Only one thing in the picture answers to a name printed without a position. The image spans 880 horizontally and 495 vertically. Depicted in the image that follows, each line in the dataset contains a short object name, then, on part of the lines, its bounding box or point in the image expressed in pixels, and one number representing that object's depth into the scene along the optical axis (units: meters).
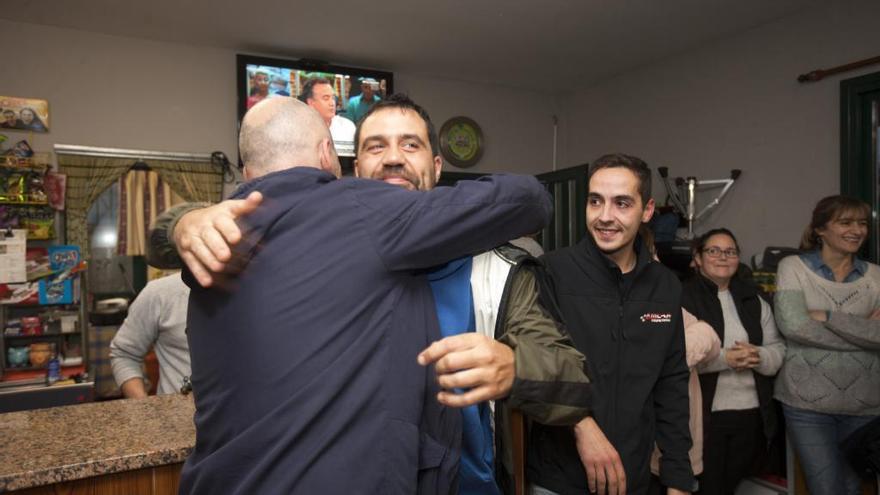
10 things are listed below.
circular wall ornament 5.57
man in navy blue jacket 0.83
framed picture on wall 3.96
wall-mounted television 4.63
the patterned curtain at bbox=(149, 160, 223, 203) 4.44
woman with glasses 2.51
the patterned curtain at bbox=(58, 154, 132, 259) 4.13
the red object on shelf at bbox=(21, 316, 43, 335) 3.84
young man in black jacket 1.50
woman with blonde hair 2.43
